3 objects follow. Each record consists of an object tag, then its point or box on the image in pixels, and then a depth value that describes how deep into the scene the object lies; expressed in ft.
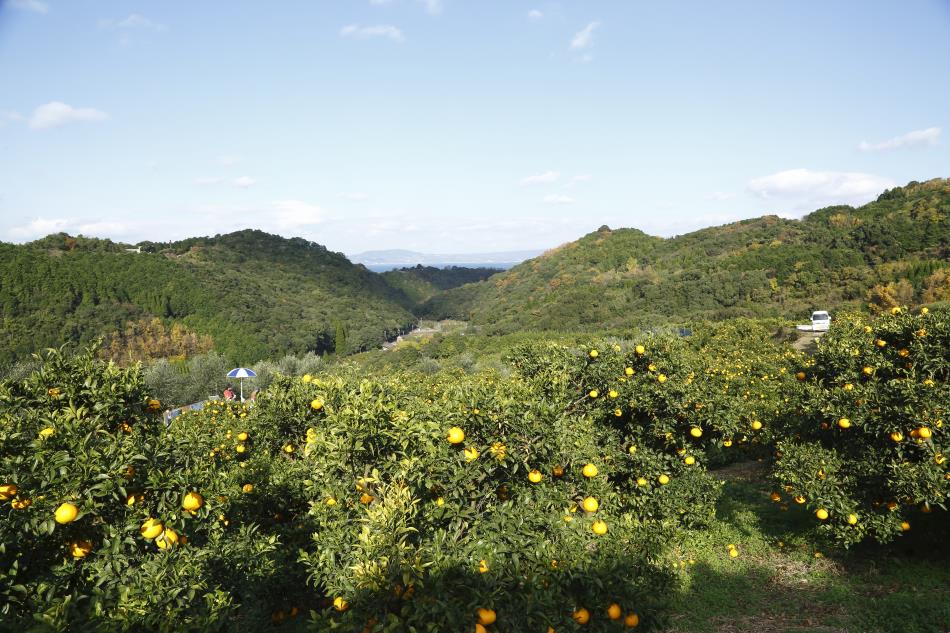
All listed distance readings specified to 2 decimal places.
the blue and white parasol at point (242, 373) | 78.93
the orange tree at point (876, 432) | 20.56
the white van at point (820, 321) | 96.78
